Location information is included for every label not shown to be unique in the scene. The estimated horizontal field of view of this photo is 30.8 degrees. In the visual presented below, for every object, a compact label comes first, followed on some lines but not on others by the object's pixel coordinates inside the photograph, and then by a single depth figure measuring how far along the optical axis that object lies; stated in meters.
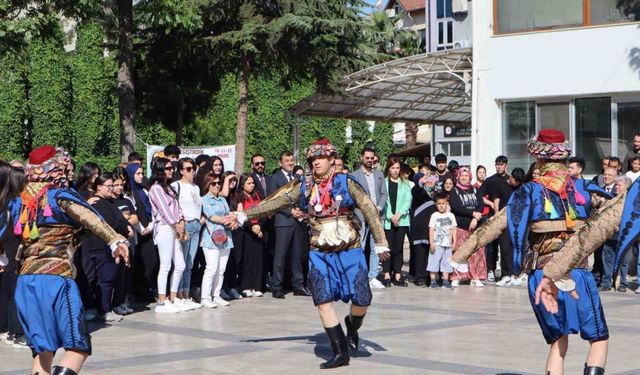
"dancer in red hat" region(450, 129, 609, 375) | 7.35
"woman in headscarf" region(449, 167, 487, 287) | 17.64
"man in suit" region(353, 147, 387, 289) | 17.08
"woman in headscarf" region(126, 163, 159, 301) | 14.64
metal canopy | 24.42
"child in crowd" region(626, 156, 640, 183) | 17.38
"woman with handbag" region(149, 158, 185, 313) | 14.15
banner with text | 22.77
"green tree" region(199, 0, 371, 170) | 29.05
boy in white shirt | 17.44
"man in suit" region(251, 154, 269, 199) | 16.69
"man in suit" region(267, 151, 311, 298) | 16.33
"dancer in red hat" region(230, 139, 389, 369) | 10.18
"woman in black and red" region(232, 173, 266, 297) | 16.16
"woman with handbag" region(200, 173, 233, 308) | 14.88
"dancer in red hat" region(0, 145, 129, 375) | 7.73
